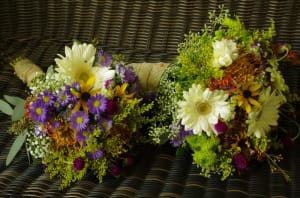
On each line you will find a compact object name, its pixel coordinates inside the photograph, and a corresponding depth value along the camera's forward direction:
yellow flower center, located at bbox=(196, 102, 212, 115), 1.20
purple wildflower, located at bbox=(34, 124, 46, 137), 1.22
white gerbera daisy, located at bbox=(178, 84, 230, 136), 1.19
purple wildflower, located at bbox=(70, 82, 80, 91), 1.21
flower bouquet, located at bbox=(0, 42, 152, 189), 1.21
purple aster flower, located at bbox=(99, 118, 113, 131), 1.21
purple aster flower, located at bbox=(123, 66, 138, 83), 1.26
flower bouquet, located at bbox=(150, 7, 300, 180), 1.20
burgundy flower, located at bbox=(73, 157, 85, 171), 1.20
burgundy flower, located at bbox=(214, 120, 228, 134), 1.19
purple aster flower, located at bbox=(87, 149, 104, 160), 1.21
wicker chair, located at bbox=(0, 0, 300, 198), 1.20
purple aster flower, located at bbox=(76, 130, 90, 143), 1.20
